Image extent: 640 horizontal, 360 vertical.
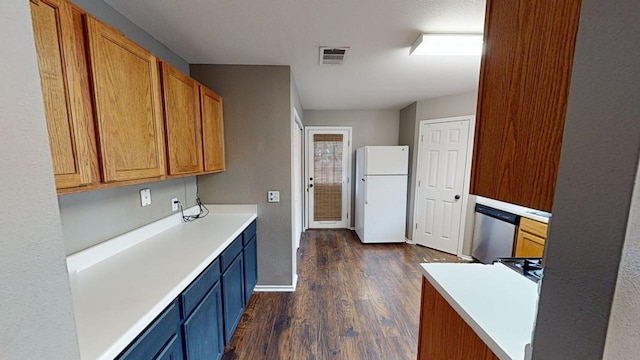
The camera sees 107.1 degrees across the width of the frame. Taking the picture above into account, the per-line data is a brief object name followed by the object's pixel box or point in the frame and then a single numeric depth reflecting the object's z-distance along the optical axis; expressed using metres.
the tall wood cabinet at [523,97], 0.53
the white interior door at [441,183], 3.26
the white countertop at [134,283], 0.79
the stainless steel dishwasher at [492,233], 2.64
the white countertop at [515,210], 2.23
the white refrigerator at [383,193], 3.71
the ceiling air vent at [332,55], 1.97
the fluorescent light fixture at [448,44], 1.73
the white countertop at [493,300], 0.76
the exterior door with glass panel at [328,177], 4.39
